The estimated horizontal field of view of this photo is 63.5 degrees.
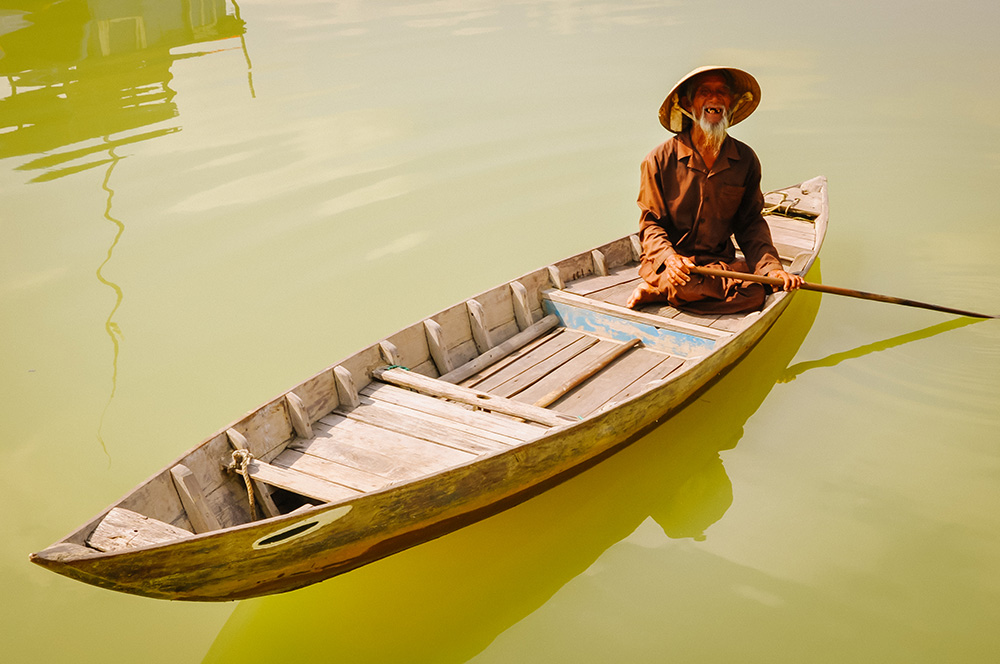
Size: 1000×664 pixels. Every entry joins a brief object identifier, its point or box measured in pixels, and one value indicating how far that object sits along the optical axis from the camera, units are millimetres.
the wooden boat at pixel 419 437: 3188
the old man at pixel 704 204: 5164
